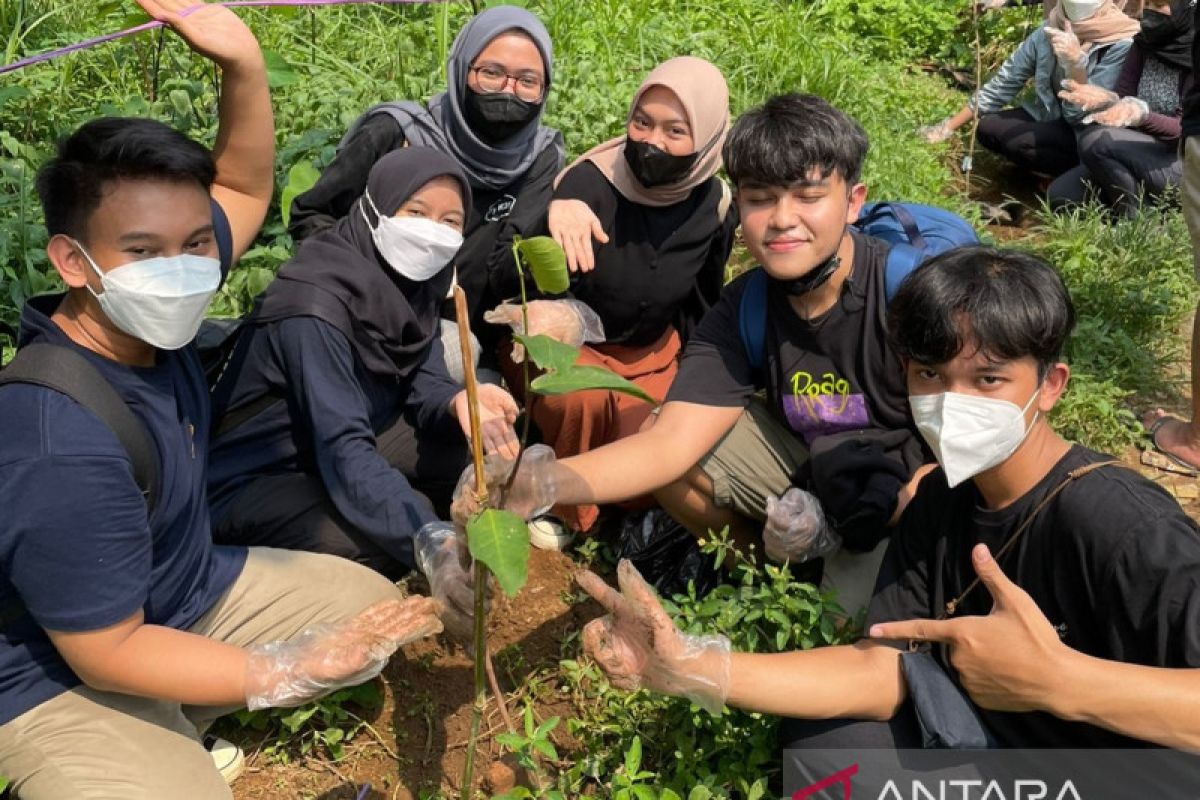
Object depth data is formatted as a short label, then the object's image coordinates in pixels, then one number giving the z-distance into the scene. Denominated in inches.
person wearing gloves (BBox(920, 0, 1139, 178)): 224.7
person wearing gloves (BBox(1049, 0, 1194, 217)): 209.6
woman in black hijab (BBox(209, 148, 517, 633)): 108.5
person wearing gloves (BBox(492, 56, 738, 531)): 131.3
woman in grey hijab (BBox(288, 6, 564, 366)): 135.0
